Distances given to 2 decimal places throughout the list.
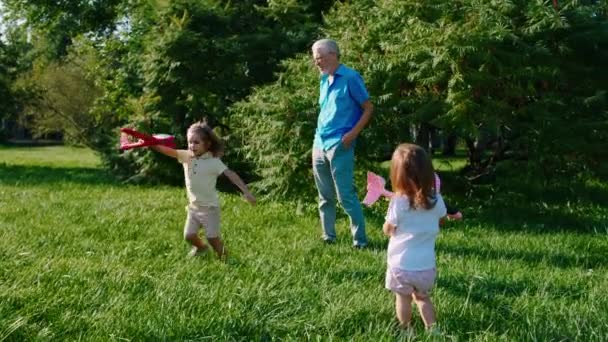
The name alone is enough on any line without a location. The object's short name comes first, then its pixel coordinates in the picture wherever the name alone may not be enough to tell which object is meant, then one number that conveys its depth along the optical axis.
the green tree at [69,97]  33.34
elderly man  5.86
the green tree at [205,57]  11.43
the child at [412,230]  3.44
